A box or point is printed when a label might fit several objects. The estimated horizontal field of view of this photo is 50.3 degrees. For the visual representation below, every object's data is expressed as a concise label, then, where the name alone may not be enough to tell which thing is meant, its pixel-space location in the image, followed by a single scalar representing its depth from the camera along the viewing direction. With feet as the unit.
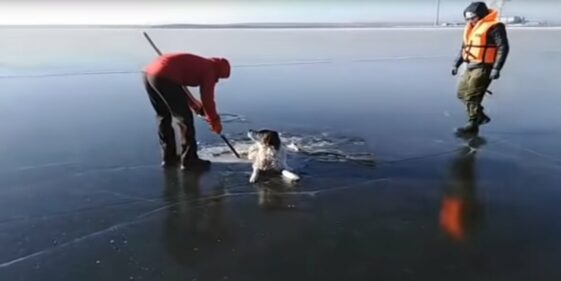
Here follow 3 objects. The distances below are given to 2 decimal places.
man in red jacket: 17.72
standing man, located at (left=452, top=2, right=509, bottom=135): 23.11
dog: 17.33
